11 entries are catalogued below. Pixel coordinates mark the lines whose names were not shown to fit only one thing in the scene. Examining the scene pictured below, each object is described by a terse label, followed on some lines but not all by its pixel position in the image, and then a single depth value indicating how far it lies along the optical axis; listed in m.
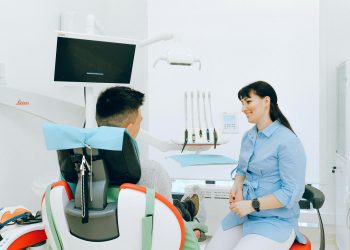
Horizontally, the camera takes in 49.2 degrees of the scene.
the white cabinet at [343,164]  2.47
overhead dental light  1.87
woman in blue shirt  1.70
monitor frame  1.78
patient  1.47
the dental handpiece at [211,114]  3.31
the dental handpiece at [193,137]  1.98
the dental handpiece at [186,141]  1.97
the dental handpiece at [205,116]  3.27
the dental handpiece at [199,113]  3.30
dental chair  1.17
